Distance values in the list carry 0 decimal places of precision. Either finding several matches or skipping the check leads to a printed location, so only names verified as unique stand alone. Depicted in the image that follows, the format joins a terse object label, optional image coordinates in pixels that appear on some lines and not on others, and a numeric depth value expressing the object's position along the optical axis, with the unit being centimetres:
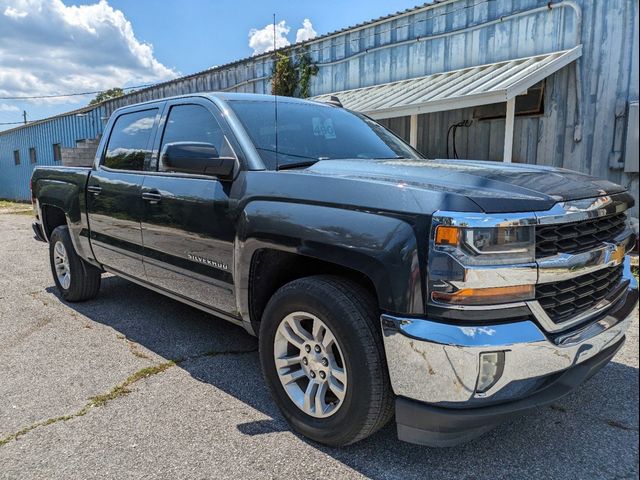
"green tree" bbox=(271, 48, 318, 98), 1280
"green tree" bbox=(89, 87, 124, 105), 5402
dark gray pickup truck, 208
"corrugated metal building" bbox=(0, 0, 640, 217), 738
